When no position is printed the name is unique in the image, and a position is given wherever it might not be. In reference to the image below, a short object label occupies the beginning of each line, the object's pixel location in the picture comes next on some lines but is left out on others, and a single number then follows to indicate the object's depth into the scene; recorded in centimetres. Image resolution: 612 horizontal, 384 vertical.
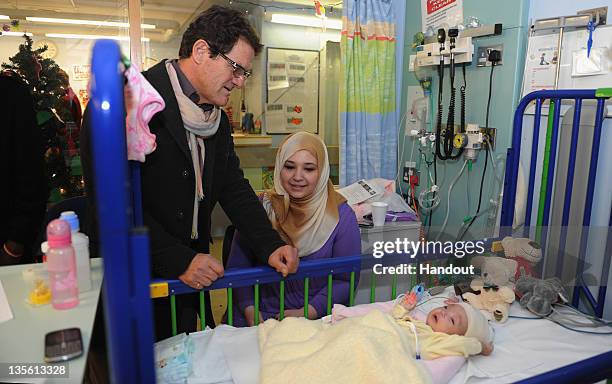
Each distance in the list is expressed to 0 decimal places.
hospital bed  74
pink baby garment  127
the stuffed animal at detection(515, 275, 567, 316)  183
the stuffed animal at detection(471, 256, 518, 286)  197
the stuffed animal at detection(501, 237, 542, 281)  203
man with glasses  157
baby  147
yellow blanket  129
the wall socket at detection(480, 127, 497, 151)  267
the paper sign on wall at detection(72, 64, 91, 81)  347
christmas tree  308
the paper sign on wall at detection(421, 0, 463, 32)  285
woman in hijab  214
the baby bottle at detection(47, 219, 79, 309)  122
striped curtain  321
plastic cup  262
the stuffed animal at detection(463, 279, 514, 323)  182
